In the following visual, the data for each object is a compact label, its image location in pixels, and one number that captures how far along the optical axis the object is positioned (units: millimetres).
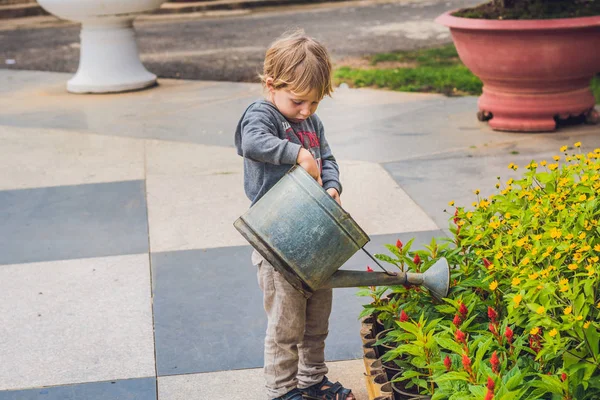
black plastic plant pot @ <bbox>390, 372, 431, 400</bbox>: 2450
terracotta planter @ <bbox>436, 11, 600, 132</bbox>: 6047
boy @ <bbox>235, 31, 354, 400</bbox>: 2533
